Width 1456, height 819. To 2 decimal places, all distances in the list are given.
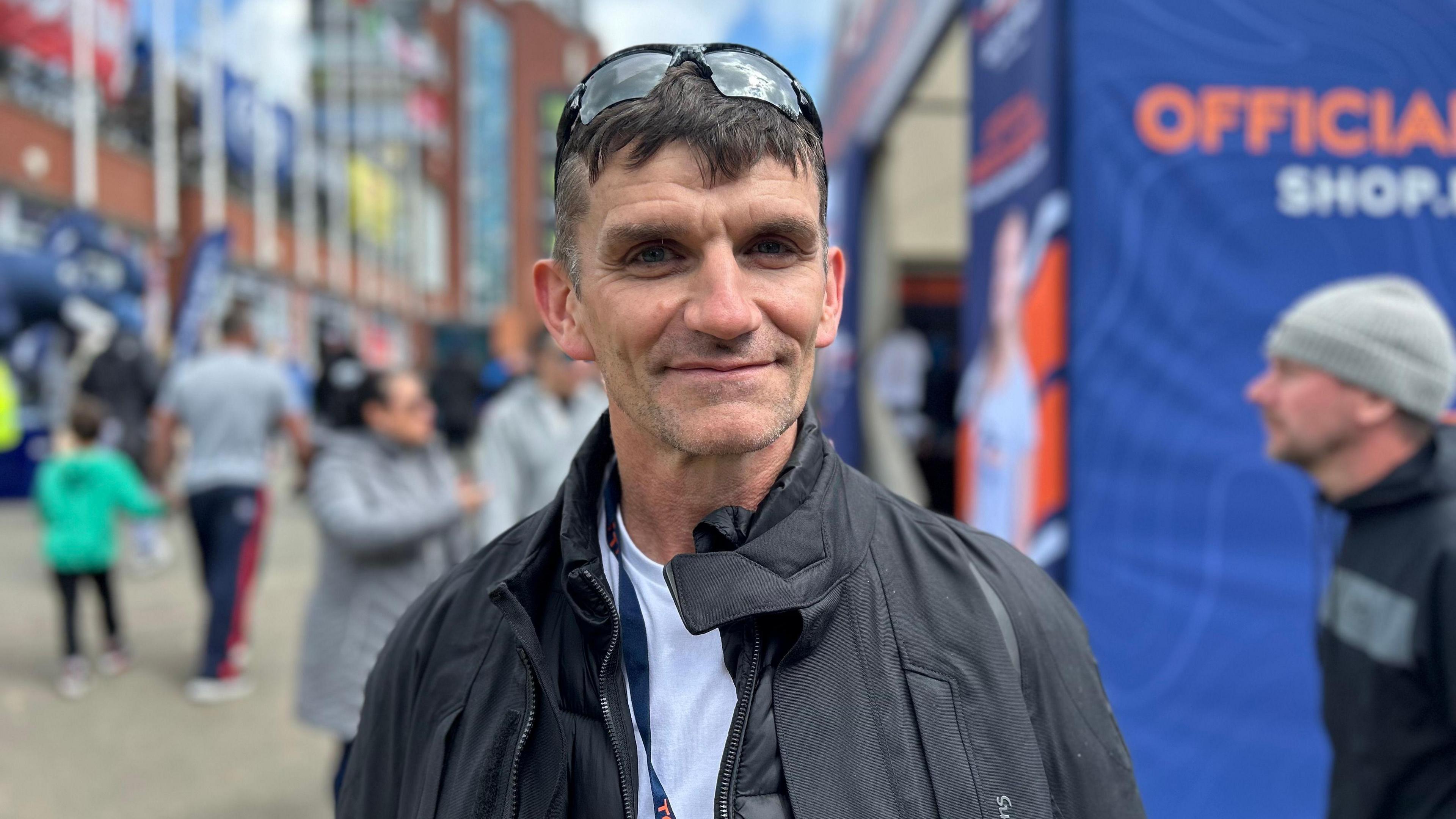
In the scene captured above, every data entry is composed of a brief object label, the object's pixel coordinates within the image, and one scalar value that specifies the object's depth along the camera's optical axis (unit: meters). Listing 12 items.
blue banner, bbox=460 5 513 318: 47.19
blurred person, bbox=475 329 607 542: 3.92
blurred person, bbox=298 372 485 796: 3.41
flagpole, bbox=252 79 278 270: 23.23
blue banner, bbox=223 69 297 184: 21.12
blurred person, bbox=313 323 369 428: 3.76
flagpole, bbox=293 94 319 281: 26.47
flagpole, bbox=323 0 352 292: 29.86
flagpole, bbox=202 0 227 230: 20.12
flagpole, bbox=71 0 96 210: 14.41
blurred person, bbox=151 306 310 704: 5.46
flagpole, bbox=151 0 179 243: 18.11
